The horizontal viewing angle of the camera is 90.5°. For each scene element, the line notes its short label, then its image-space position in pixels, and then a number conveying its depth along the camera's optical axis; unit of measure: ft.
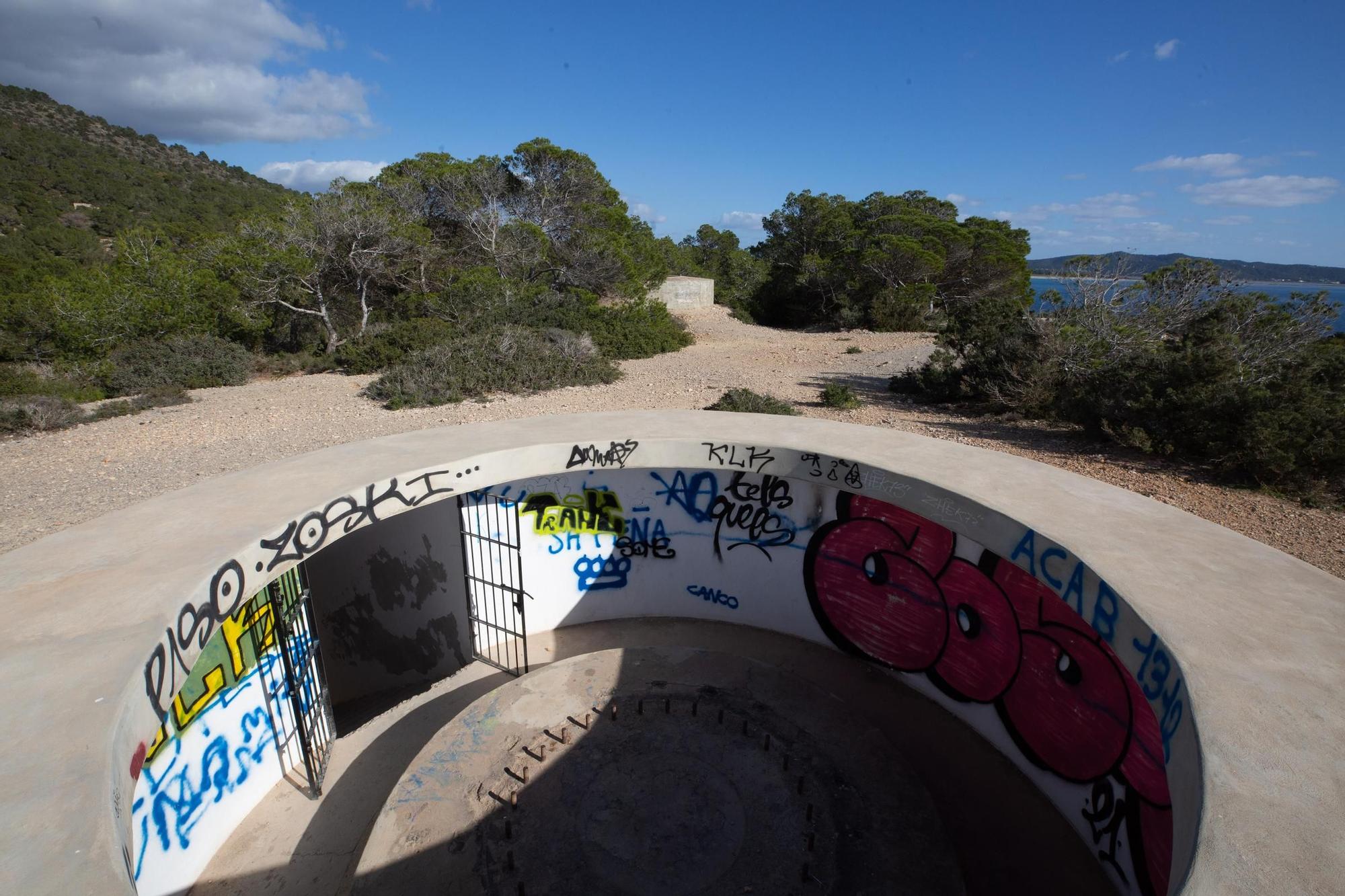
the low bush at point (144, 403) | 47.98
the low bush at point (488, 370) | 53.21
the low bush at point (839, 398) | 51.96
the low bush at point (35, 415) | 43.84
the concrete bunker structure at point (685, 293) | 119.55
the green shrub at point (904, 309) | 100.07
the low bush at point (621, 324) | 74.23
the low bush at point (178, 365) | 56.59
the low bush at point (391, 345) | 63.21
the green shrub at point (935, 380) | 54.39
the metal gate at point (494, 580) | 24.23
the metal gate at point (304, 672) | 19.08
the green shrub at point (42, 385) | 50.08
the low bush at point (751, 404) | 47.50
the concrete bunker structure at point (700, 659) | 10.59
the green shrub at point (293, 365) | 66.83
